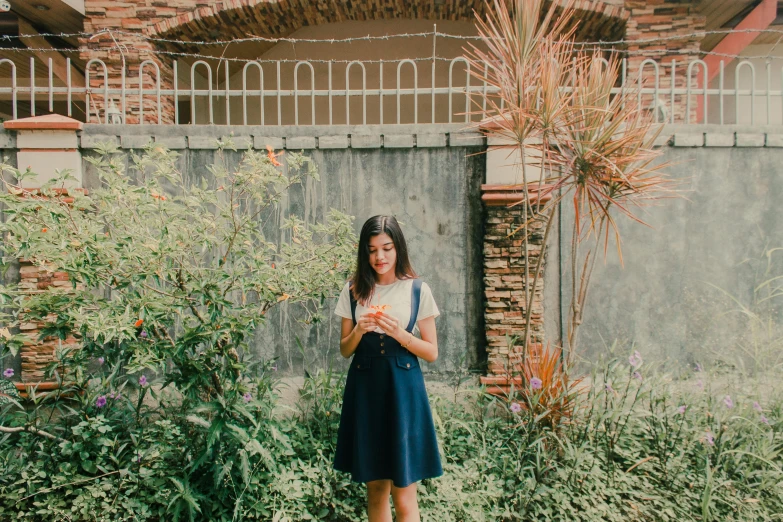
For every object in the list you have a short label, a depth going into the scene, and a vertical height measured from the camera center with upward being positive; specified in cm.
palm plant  318 +94
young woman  229 -59
